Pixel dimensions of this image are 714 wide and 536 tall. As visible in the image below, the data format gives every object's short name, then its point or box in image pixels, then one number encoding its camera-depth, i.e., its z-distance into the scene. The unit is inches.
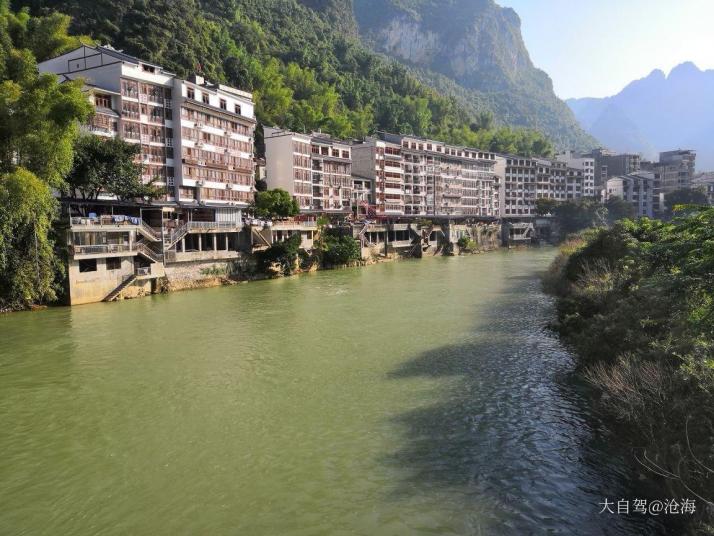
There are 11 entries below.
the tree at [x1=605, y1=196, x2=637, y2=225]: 4520.2
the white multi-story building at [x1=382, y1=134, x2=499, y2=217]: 3814.0
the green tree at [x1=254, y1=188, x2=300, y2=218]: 2262.1
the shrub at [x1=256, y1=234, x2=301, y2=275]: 2119.8
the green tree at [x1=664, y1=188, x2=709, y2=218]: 4401.1
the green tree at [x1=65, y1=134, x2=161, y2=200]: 1572.3
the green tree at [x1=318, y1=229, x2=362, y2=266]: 2486.5
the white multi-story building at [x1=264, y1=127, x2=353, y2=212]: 2728.8
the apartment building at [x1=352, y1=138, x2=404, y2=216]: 3479.3
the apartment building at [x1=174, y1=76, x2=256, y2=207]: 2012.8
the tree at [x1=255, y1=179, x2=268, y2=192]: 2752.5
